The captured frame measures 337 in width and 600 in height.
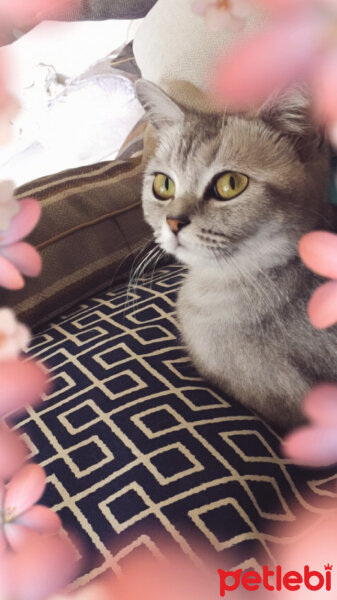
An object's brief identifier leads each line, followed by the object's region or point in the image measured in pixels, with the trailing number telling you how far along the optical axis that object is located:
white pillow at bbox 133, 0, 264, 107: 0.43
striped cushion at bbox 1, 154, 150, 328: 0.64
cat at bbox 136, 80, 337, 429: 0.47
